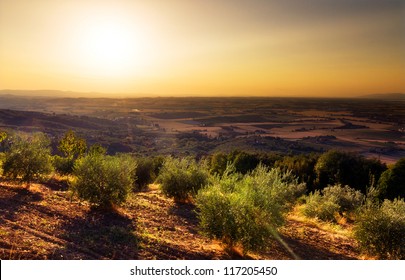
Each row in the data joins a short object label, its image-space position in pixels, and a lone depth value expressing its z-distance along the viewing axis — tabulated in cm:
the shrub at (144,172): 2069
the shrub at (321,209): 1425
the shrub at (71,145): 1892
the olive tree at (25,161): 1083
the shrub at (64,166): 1850
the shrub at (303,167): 2812
